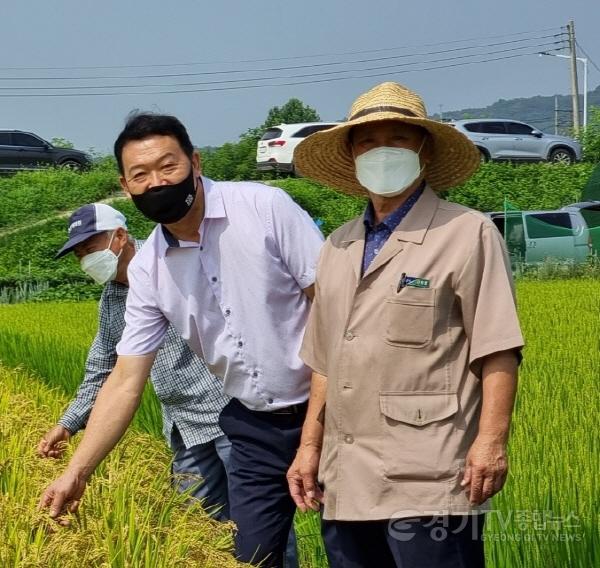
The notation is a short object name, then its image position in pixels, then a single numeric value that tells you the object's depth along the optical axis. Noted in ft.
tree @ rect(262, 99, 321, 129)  164.74
